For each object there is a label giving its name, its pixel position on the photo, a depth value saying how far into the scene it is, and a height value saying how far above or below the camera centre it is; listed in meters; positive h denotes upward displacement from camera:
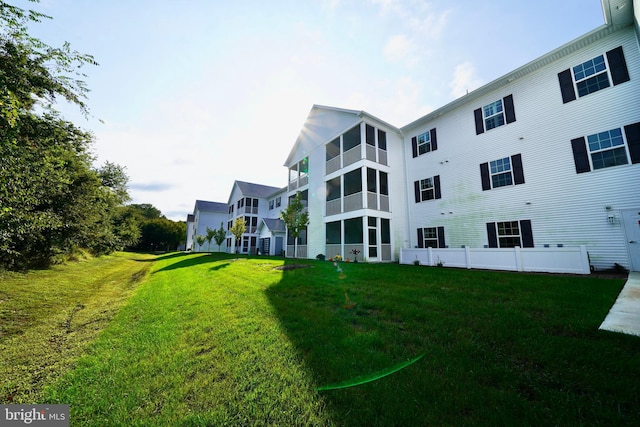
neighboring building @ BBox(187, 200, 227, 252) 44.41 +5.94
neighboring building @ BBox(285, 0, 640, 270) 8.95 +4.34
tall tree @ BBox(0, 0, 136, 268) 6.60 +3.52
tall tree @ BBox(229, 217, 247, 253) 23.77 +2.03
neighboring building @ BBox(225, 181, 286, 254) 32.91 +5.37
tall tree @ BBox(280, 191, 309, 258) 17.00 +2.20
